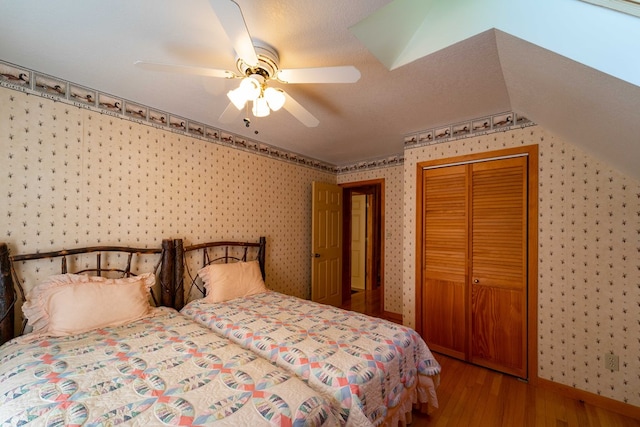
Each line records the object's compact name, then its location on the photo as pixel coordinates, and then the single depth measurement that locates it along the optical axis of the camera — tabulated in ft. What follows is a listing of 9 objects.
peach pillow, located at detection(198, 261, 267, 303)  7.94
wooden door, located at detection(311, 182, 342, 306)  12.24
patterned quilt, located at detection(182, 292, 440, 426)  4.18
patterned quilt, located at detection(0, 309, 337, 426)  3.14
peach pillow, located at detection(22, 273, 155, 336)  5.35
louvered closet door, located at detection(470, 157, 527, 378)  7.64
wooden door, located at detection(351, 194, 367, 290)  18.31
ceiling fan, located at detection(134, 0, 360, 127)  3.77
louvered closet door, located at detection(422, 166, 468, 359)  8.66
